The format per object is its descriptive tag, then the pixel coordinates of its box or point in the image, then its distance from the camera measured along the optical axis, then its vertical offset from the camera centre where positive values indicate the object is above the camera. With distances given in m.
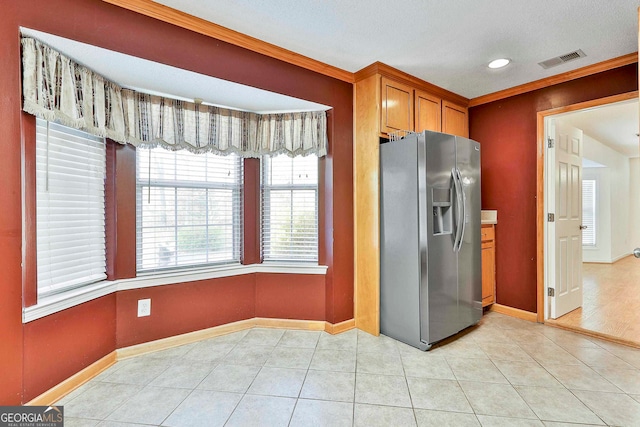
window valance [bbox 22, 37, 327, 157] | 1.66 +0.74
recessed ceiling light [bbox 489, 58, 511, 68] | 2.51 +1.27
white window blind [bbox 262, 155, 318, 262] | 2.94 +0.07
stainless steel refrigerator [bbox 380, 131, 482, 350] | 2.39 -0.22
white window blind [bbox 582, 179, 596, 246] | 6.36 +0.07
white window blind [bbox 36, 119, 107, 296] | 1.80 +0.05
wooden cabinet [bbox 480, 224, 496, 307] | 3.18 -0.58
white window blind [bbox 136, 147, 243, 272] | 2.45 +0.04
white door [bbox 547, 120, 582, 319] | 2.95 -0.10
